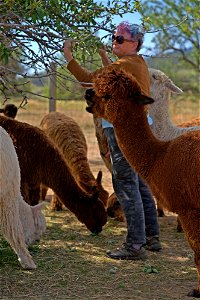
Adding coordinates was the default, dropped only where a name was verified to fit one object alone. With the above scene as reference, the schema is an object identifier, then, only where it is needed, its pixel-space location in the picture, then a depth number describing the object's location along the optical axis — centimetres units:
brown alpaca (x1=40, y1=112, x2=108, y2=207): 662
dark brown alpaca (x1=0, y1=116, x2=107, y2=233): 578
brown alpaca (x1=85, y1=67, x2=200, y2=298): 392
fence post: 893
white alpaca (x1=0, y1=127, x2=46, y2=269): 429
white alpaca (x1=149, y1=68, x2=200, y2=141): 606
